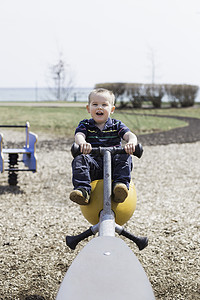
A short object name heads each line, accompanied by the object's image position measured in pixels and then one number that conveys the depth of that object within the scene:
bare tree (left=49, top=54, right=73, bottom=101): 29.57
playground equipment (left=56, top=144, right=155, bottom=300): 2.21
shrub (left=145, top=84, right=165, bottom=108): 29.78
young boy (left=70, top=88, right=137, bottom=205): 2.92
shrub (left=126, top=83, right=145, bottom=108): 27.45
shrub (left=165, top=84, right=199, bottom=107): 31.57
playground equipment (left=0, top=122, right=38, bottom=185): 6.71
